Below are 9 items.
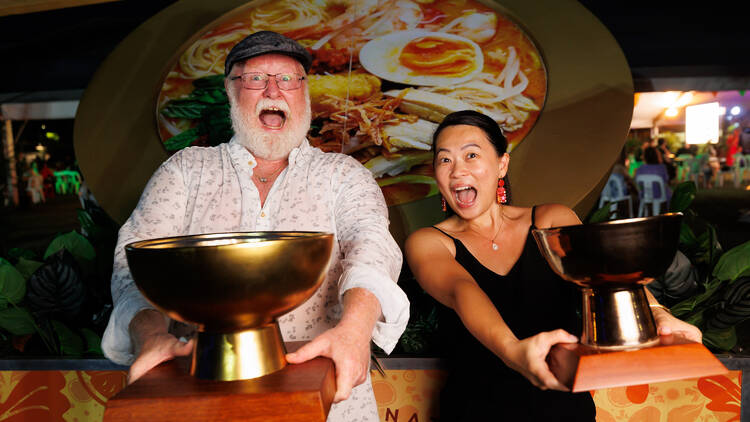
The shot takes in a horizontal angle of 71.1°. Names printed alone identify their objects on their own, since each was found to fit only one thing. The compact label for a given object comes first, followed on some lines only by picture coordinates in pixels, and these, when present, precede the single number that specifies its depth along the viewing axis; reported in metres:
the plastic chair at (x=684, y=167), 12.81
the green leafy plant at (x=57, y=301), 1.97
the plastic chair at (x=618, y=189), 6.38
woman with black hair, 1.39
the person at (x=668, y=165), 8.56
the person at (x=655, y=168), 6.77
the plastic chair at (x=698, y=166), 12.80
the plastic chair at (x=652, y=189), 6.77
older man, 1.20
